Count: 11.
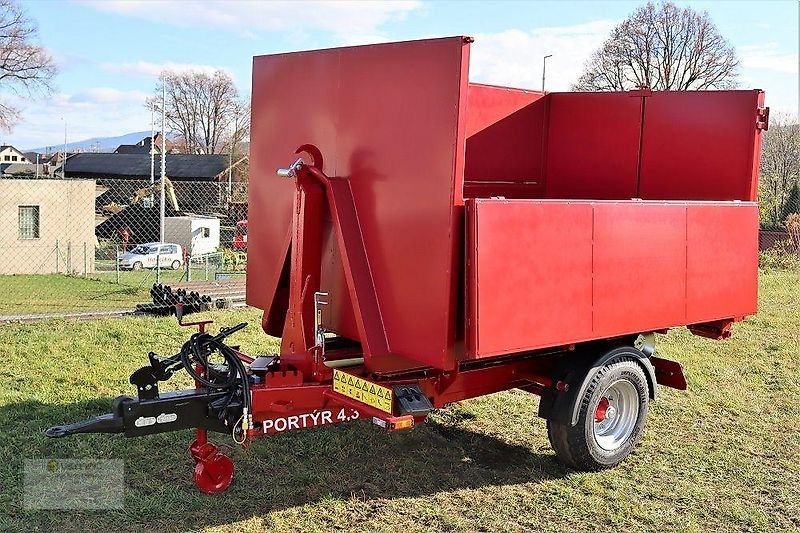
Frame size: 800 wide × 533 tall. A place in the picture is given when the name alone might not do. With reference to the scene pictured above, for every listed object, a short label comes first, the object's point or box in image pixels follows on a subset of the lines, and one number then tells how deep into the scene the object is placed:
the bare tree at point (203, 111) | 68.50
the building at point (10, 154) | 102.42
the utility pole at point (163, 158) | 33.56
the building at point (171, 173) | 48.25
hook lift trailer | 4.29
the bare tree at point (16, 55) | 43.19
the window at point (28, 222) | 30.25
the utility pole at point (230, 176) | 49.01
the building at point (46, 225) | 29.52
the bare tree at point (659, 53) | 37.06
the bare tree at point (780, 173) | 24.12
